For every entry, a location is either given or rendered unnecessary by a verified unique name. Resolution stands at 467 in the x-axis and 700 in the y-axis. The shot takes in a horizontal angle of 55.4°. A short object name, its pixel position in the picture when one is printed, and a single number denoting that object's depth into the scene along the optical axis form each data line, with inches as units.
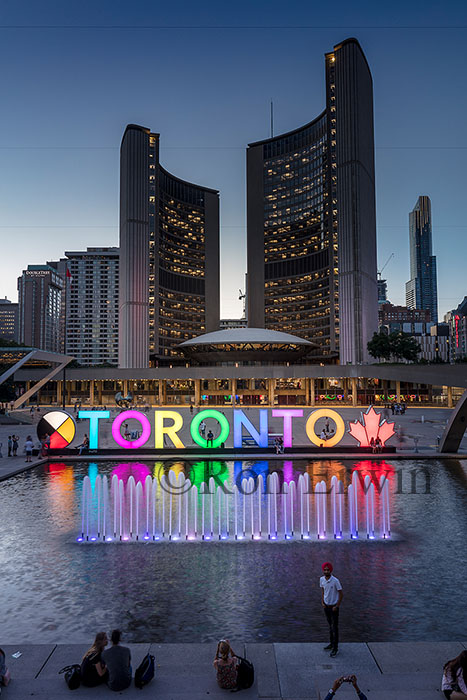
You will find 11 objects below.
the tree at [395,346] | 4178.2
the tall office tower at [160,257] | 5620.1
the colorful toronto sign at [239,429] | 1191.6
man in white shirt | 331.0
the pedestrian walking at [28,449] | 1232.2
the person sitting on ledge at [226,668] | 282.0
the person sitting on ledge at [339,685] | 262.1
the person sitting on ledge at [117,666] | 286.5
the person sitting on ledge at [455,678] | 266.8
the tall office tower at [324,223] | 4997.5
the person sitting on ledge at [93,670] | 290.8
